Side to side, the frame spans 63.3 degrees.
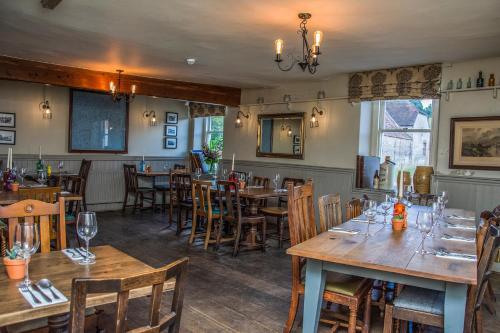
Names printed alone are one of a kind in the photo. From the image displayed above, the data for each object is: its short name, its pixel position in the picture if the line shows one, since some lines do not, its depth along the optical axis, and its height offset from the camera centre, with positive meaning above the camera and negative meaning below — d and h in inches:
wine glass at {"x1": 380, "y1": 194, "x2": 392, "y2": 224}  135.2 -13.8
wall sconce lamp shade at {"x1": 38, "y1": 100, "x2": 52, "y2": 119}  277.6 +29.0
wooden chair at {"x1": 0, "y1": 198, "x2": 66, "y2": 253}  82.7 -13.5
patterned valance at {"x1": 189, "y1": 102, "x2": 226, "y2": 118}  330.4 +41.0
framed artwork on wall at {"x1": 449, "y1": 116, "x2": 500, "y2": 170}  186.4 +12.7
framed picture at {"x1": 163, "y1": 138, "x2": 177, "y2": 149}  350.6 +11.9
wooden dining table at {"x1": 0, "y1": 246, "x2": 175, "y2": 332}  52.9 -20.4
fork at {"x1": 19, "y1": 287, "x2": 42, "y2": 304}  55.5 -20.4
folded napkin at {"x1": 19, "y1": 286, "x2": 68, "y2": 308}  55.0 -20.5
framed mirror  271.4 +18.2
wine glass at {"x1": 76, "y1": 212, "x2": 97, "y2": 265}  74.1 -13.3
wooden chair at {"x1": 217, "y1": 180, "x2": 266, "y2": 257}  190.7 -28.0
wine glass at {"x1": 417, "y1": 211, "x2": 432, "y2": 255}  95.6 -13.3
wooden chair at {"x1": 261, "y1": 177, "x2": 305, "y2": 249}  206.8 -26.7
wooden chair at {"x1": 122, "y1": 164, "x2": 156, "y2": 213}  298.5 -24.3
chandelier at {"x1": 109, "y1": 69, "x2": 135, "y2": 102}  238.4 +39.5
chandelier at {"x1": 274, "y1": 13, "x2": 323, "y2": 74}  128.6 +40.5
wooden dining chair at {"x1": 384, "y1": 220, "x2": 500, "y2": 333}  85.4 -30.0
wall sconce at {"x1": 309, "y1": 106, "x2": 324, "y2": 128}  260.2 +29.5
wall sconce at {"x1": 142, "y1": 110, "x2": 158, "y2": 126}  333.8 +32.8
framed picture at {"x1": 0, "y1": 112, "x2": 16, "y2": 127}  263.3 +19.9
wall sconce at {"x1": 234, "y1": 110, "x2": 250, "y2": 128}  305.6 +30.6
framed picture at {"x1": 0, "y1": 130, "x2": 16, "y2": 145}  263.9 +8.3
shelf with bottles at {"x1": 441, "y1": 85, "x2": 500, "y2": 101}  185.8 +38.1
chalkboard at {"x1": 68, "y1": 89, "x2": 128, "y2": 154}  293.1 +22.8
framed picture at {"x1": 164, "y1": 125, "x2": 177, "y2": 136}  350.3 +23.1
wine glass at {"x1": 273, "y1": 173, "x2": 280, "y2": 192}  230.4 -11.5
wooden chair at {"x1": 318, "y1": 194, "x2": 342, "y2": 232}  123.8 -15.4
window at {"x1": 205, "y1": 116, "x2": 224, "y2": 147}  353.7 +25.1
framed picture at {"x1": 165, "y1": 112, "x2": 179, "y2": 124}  349.1 +34.1
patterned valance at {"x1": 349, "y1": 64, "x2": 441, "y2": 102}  204.5 +44.5
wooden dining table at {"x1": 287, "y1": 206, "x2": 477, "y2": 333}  78.8 -19.6
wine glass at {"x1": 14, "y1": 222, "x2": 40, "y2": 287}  64.9 -14.7
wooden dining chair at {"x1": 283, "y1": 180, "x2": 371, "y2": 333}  95.8 -29.4
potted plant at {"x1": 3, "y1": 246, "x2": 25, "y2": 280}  63.5 -18.2
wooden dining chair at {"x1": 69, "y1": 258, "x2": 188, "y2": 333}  43.6 -15.5
